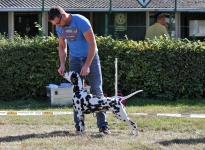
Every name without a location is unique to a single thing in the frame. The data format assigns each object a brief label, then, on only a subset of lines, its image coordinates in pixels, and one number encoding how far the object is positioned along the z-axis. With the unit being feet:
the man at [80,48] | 40.27
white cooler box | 60.64
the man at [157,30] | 73.61
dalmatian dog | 40.57
